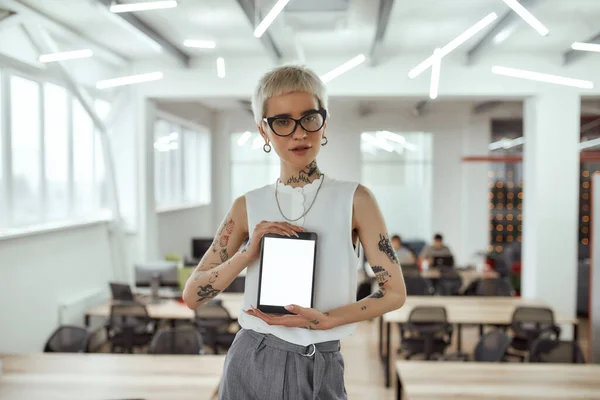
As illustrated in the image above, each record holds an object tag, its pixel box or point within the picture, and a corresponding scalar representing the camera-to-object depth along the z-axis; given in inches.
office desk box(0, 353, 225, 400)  134.6
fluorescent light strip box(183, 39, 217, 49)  200.7
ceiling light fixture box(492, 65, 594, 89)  230.4
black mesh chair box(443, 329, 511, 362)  173.5
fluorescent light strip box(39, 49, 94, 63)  210.5
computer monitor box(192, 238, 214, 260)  354.9
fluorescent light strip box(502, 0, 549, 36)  150.5
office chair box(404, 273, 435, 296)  298.4
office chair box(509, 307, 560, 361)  224.8
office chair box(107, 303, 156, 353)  229.8
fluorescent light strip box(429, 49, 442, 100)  198.5
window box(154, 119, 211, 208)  411.5
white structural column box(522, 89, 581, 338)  303.6
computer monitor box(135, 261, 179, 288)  271.3
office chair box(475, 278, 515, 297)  297.1
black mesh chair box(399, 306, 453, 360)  228.5
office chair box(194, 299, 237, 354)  230.8
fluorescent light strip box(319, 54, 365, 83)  226.7
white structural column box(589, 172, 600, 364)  226.4
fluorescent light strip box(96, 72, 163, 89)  241.0
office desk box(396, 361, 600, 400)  134.3
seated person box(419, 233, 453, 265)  373.4
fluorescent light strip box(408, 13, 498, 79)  164.8
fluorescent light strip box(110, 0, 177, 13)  169.7
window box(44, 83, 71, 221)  248.7
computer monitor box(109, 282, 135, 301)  256.7
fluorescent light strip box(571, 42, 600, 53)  198.7
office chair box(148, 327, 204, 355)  176.9
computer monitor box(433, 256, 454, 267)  368.5
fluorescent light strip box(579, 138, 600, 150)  498.5
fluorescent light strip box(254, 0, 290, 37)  155.1
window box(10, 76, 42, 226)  220.2
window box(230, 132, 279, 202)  541.6
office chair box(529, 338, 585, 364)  167.8
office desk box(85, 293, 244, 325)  238.5
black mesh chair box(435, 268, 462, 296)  341.1
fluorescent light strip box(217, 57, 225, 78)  228.8
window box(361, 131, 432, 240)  524.7
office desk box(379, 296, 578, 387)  232.2
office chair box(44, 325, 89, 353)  186.9
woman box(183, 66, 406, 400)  49.4
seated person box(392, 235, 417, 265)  364.8
